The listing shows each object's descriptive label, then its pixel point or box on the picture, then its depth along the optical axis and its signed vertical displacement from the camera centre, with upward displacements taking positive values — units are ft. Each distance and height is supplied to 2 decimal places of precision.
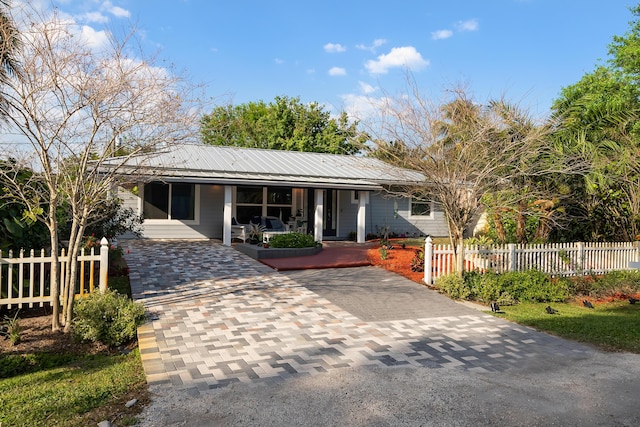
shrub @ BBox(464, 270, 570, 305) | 30.12 -4.81
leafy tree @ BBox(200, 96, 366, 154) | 118.52 +21.92
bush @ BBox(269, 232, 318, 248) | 44.78 -2.84
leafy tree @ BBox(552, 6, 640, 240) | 37.17 +4.47
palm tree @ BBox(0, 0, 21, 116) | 19.22 +6.94
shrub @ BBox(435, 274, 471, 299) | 30.45 -4.82
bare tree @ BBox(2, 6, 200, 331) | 19.30 +3.90
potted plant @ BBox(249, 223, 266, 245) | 48.16 -2.40
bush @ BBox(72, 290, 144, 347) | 20.42 -5.04
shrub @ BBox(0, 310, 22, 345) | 20.08 -5.45
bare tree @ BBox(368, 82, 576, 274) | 30.86 +4.49
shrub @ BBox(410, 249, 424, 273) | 38.06 -4.07
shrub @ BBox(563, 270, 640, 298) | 34.30 -5.13
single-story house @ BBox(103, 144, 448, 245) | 53.11 +1.66
